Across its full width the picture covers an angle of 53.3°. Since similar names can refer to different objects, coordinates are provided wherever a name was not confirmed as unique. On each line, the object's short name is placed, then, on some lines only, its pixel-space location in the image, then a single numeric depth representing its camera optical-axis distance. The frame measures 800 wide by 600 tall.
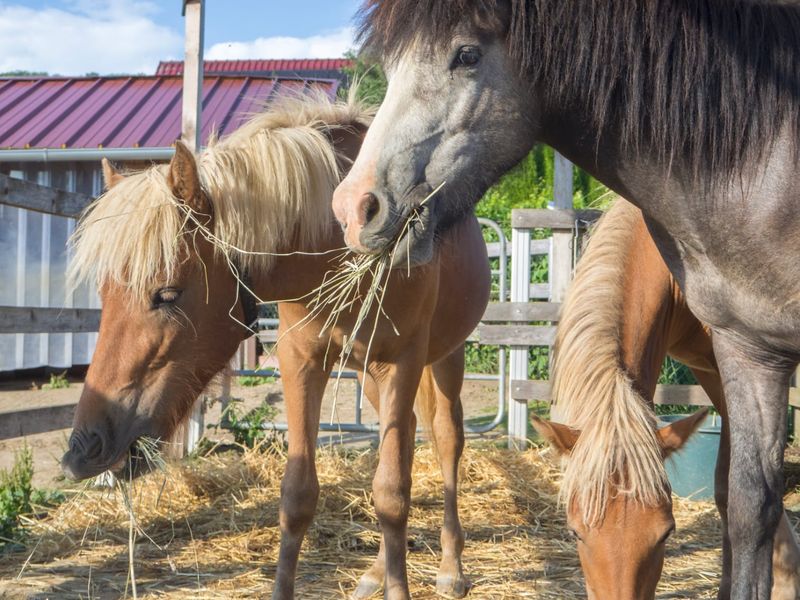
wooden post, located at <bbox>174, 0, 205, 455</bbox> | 5.84
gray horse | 2.01
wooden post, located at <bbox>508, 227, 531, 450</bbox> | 6.72
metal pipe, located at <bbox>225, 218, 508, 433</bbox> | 6.65
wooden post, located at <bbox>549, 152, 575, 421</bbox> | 6.50
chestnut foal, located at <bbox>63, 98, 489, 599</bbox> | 2.77
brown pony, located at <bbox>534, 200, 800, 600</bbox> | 2.44
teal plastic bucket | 5.65
